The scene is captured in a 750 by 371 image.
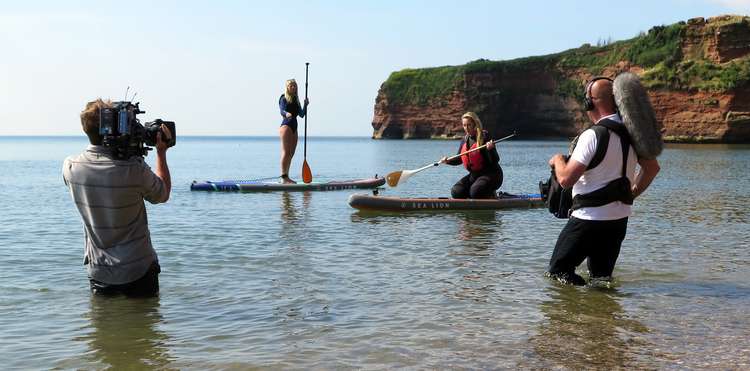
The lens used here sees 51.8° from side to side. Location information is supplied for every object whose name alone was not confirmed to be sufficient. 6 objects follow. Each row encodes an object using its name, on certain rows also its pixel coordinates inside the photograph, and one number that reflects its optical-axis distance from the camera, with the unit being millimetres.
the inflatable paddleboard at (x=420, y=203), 14391
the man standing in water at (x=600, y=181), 6344
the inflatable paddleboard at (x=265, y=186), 18828
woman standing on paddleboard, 18422
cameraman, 5586
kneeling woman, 13695
